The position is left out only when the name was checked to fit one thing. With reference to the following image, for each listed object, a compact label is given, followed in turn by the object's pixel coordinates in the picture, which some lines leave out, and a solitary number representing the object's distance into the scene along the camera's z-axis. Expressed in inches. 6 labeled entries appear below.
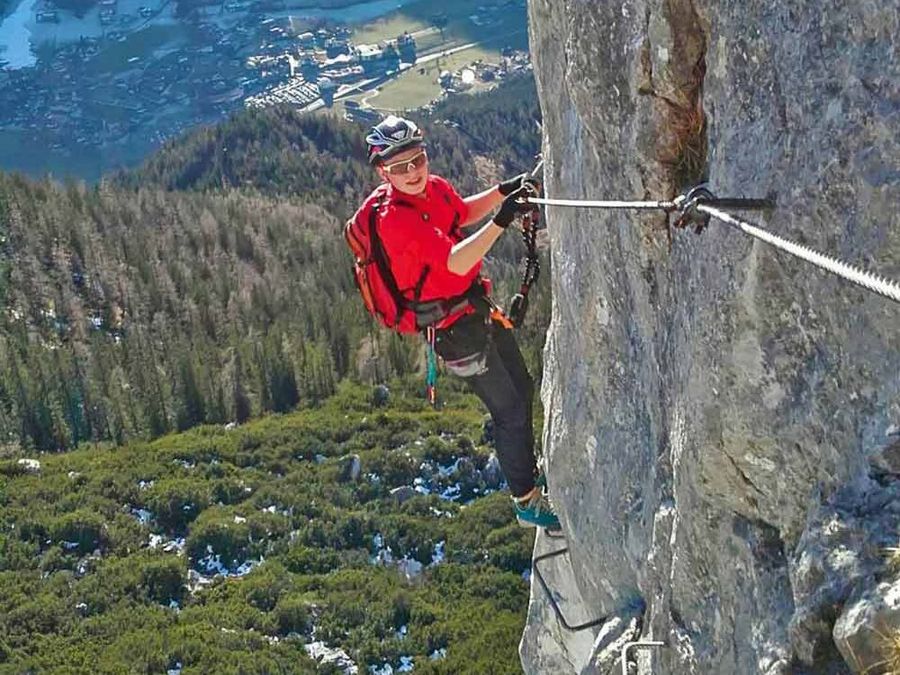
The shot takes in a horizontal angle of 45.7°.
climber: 296.2
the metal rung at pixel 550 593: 331.2
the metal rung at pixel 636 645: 247.4
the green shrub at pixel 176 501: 2664.9
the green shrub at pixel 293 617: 2207.2
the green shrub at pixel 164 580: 2320.4
